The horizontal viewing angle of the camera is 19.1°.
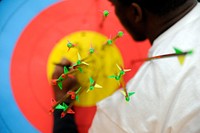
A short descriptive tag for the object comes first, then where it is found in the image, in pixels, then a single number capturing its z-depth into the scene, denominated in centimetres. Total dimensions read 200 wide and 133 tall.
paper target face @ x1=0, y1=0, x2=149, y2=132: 196
